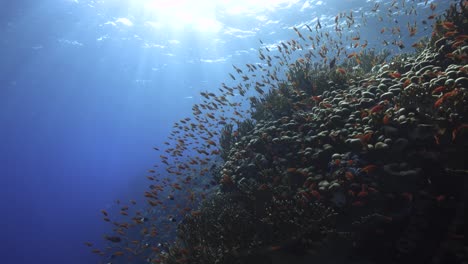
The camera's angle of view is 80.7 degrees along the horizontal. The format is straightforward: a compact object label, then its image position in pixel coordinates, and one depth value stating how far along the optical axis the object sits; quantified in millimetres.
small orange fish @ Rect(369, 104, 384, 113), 6007
